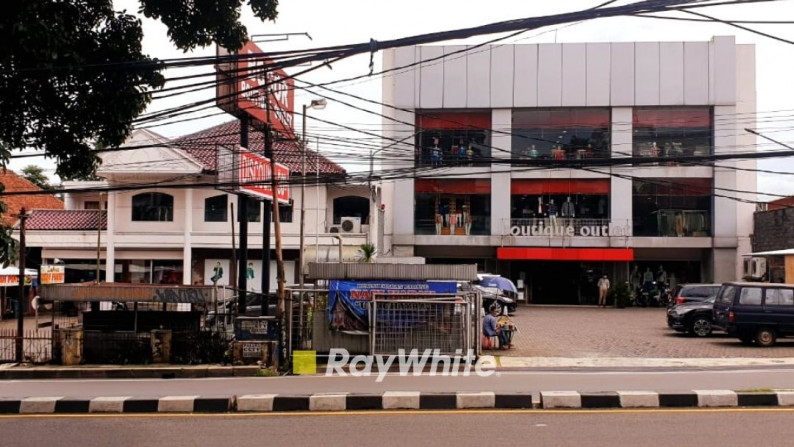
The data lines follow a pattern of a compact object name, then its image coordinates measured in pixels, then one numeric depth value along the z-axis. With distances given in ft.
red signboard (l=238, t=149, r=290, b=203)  53.31
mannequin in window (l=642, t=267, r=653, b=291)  124.16
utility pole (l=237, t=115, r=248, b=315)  57.36
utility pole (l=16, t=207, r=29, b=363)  50.87
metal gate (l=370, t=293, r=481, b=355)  51.42
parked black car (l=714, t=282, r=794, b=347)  63.36
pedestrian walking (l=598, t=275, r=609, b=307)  121.29
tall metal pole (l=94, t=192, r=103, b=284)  97.75
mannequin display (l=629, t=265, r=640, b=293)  127.34
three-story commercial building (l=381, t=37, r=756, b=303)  120.88
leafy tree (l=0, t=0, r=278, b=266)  27.17
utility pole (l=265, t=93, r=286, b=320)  50.51
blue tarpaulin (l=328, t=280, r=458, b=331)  52.11
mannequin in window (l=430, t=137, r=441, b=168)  115.62
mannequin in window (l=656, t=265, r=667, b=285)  127.34
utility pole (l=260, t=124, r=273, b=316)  58.80
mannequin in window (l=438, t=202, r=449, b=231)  126.82
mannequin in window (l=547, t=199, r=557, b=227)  123.54
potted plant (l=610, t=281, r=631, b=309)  118.73
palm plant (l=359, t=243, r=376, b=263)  92.32
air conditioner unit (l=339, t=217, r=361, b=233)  105.91
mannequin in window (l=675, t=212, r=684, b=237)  122.83
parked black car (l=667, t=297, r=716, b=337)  72.43
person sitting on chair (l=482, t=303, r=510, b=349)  60.44
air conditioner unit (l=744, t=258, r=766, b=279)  117.08
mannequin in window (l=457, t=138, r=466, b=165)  122.72
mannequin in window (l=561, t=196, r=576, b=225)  124.06
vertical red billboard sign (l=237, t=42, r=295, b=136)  54.80
